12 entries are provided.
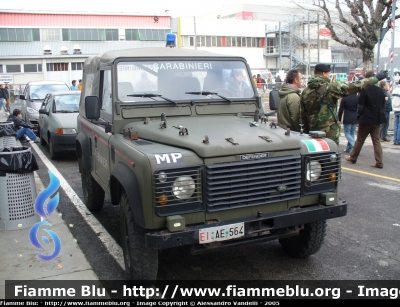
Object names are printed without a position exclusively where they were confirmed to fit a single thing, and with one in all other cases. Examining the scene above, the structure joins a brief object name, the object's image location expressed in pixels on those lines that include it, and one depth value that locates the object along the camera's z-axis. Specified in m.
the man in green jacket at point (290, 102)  6.77
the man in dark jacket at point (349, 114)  10.63
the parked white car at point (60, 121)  10.72
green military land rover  3.76
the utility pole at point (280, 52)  65.70
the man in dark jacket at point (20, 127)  10.62
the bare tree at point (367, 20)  19.91
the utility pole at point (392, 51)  15.86
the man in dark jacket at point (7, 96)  24.50
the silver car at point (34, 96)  15.57
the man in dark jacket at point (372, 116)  9.08
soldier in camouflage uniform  6.46
